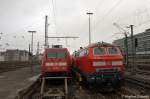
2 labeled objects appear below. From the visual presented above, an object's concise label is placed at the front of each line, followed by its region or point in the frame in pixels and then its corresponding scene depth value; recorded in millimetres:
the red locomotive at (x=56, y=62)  8673
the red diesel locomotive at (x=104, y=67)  6672
